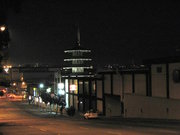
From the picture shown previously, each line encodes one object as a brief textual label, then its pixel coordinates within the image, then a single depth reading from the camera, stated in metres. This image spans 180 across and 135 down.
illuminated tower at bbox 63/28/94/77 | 127.25
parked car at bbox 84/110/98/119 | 61.75
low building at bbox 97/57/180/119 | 47.66
